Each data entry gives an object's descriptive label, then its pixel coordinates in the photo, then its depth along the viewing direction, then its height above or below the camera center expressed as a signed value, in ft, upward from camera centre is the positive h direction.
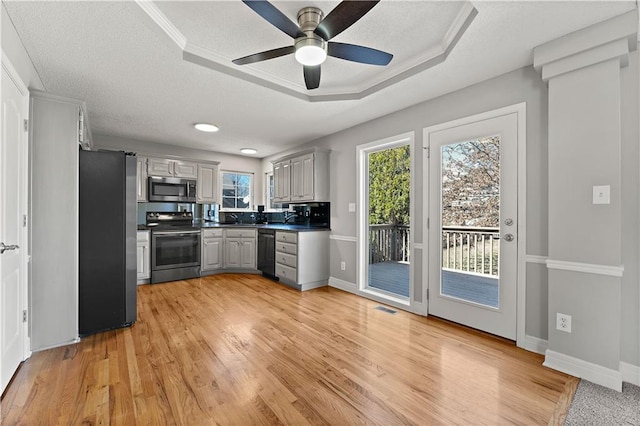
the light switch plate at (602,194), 6.32 +0.42
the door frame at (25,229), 6.97 -0.43
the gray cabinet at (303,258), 13.79 -2.33
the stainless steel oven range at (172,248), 14.87 -1.93
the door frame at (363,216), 12.38 -0.17
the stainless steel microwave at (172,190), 15.72 +1.30
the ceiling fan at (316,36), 5.14 +3.67
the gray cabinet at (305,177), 14.56 +1.94
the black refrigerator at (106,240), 8.62 -0.89
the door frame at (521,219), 8.00 -0.18
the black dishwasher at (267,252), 15.62 -2.28
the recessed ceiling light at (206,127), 13.41 +4.11
